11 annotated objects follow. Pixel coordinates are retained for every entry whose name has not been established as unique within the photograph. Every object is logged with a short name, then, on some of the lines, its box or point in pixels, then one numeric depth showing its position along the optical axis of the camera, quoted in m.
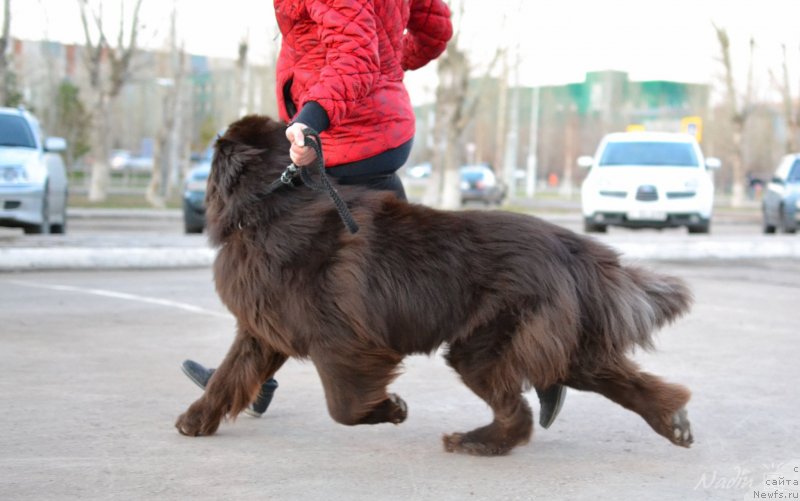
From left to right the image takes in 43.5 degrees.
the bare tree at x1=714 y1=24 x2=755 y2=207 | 39.84
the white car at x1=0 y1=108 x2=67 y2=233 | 13.07
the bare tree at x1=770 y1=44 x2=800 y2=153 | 39.69
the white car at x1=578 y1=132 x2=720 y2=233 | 17.67
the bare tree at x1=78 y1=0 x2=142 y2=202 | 30.33
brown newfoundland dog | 3.47
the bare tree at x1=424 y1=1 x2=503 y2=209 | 29.14
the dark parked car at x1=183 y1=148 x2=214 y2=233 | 18.73
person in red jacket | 3.60
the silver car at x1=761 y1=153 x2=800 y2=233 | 19.62
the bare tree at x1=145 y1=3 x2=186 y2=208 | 33.12
